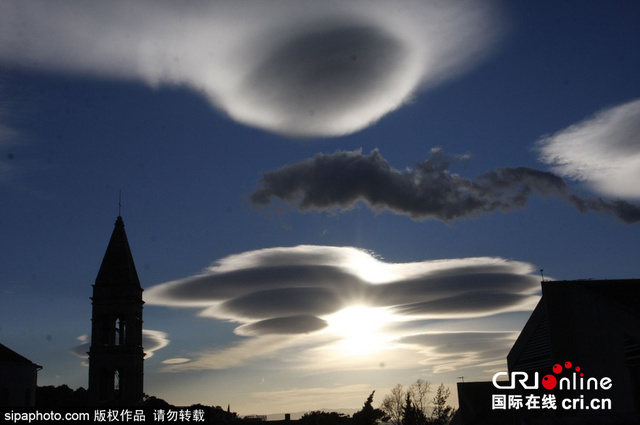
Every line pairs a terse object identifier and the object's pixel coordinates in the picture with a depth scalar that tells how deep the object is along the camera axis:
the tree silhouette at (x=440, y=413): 88.71
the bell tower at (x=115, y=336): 49.88
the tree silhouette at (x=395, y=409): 98.21
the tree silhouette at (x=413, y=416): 76.56
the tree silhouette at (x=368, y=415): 77.62
